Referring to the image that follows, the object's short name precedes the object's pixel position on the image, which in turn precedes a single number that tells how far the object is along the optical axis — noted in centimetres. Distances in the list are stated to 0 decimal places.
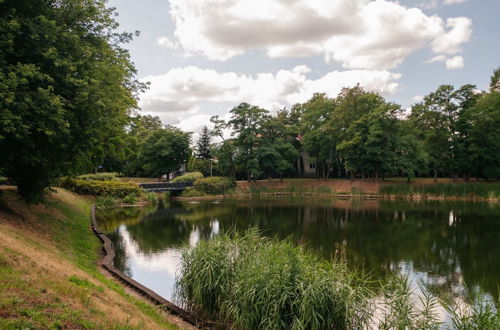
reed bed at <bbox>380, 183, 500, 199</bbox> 3517
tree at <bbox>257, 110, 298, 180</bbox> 4822
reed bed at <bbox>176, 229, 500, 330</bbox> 668
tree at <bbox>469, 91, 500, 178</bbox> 4097
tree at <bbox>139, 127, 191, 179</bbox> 5331
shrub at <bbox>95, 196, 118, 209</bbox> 3170
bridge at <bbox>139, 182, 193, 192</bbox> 4069
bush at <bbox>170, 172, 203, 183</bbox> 4659
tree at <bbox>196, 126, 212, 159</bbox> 5919
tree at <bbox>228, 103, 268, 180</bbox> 4841
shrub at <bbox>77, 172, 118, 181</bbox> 3941
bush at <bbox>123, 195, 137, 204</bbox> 3444
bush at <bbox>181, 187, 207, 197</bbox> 4372
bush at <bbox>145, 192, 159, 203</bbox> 3748
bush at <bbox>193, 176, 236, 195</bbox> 4472
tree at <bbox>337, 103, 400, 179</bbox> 4325
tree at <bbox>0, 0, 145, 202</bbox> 1007
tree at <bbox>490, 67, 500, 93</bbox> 4581
